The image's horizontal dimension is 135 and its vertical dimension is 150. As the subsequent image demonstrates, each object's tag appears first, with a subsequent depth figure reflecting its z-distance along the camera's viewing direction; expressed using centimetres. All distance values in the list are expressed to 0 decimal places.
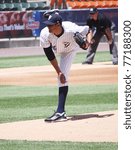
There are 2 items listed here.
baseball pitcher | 1686
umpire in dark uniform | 3584
